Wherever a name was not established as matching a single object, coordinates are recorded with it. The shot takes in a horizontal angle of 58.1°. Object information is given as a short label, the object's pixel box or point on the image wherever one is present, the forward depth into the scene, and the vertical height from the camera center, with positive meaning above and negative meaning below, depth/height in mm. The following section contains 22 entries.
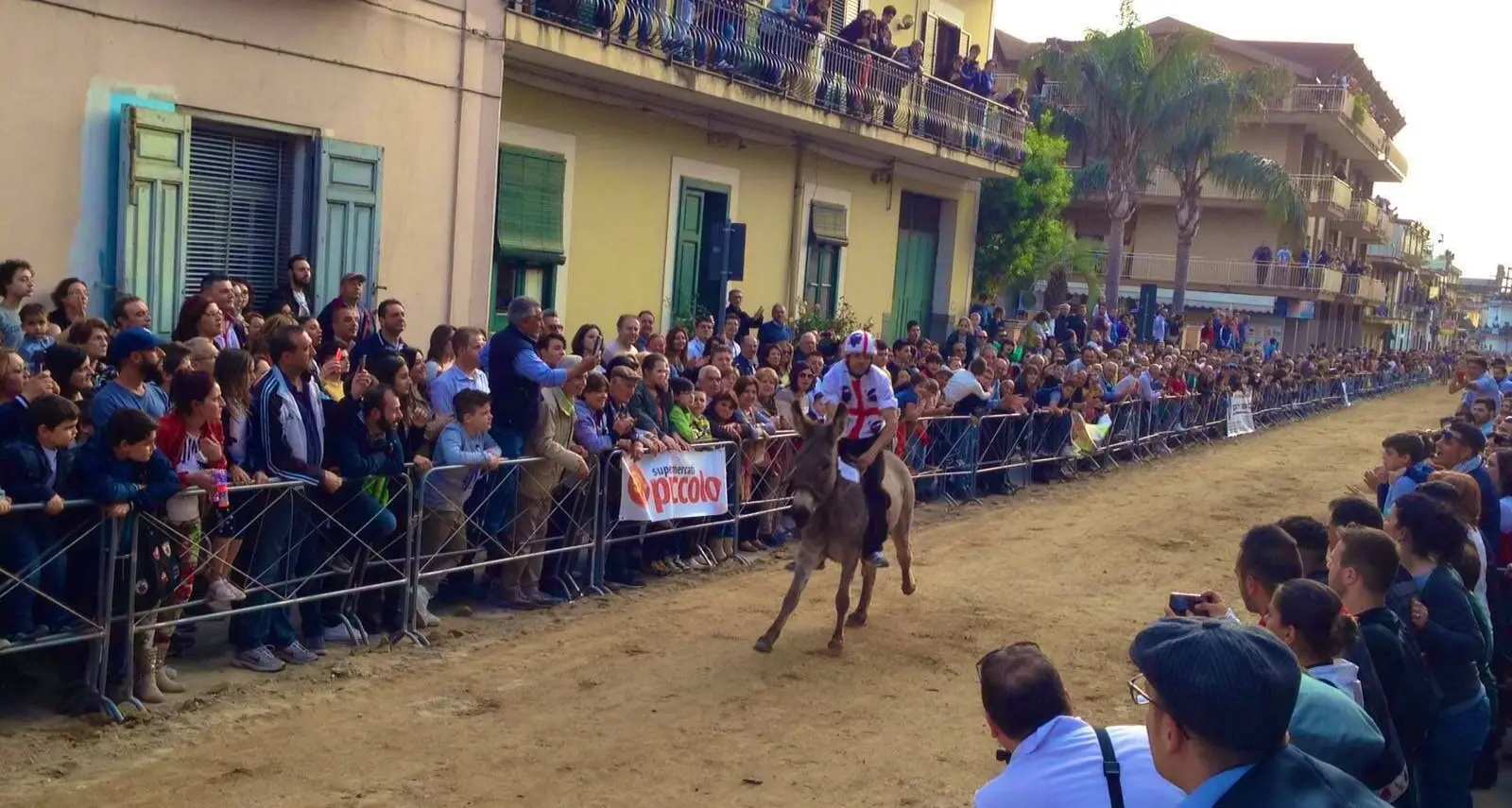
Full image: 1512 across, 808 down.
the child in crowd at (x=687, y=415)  11898 -1121
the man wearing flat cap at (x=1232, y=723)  2785 -809
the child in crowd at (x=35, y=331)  9102 -639
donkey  9758 -1597
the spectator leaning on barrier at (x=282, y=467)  8367 -1307
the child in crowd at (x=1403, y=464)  8344 -747
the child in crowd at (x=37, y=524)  7012 -1497
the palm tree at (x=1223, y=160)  37500 +5080
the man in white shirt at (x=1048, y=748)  3373 -1111
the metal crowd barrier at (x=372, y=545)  7309 -1917
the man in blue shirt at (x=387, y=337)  10773 -587
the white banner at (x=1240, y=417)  29172 -1859
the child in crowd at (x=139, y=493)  7203 -1329
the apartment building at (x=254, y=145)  11000 +994
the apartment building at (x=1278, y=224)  53188 +4665
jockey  10320 -879
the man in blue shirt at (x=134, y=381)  7809 -806
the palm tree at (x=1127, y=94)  35906 +6200
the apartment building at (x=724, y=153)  16250 +2059
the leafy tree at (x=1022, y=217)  34062 +2425
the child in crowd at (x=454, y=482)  9555 -1507
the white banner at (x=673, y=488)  11109 -1696
